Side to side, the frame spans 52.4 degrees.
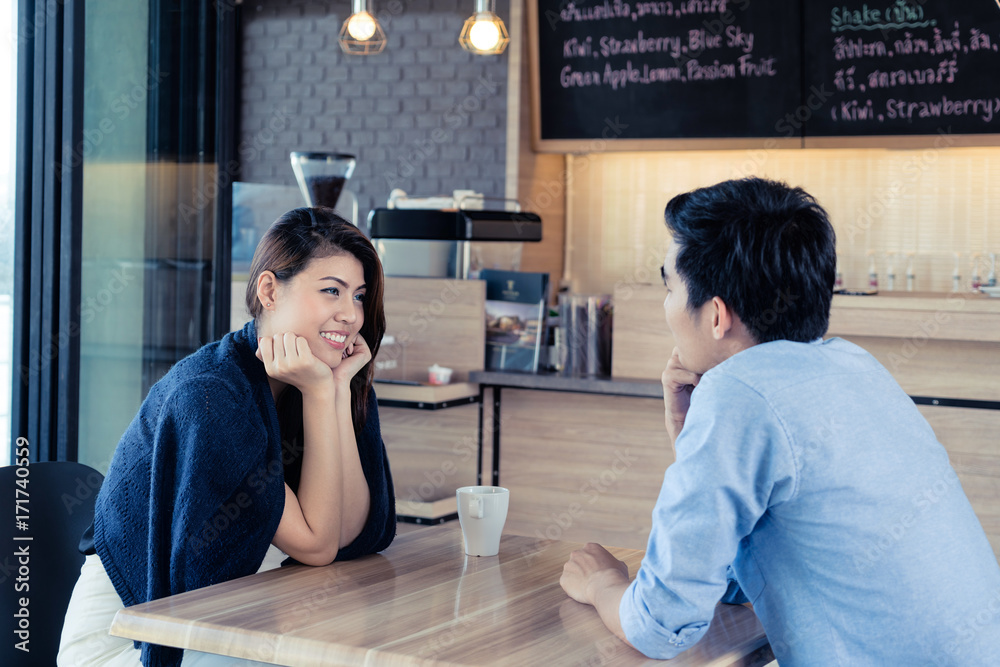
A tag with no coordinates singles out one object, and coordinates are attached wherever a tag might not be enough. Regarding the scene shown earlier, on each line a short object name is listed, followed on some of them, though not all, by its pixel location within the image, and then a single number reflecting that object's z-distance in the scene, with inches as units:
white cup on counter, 129.9
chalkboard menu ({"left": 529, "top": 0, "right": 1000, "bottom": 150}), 151.2
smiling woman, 55.9
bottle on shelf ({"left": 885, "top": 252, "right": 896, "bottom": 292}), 161.3
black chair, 67.9
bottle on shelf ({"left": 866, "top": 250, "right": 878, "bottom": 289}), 158.4
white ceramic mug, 59.9
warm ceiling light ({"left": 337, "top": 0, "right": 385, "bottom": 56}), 123.0
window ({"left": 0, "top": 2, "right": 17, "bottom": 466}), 111.2
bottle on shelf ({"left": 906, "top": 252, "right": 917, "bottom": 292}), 157.1
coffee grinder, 135.1
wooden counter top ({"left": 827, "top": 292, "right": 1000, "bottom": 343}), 116.6
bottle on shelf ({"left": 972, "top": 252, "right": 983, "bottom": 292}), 153.5
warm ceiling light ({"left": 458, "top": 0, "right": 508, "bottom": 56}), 121.5
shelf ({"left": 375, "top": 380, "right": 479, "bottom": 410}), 124.0
